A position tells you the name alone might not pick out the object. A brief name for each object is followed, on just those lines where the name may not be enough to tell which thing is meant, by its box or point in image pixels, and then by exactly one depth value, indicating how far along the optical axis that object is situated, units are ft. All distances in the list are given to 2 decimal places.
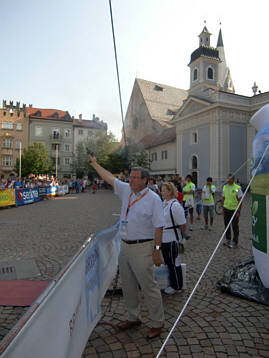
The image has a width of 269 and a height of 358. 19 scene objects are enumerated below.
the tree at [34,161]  155.19
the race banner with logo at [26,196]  54.85
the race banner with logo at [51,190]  74.79
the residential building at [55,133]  191.42
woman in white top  12.89
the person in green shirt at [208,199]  27.94
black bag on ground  12.10
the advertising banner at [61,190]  87.25
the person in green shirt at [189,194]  30.53
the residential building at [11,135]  182.29
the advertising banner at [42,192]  68.13
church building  97.86
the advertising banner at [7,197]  48.80
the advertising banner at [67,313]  4.08
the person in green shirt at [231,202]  21.52
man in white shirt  9.16
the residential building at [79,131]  197.45
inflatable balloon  11.32
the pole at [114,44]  13.52
